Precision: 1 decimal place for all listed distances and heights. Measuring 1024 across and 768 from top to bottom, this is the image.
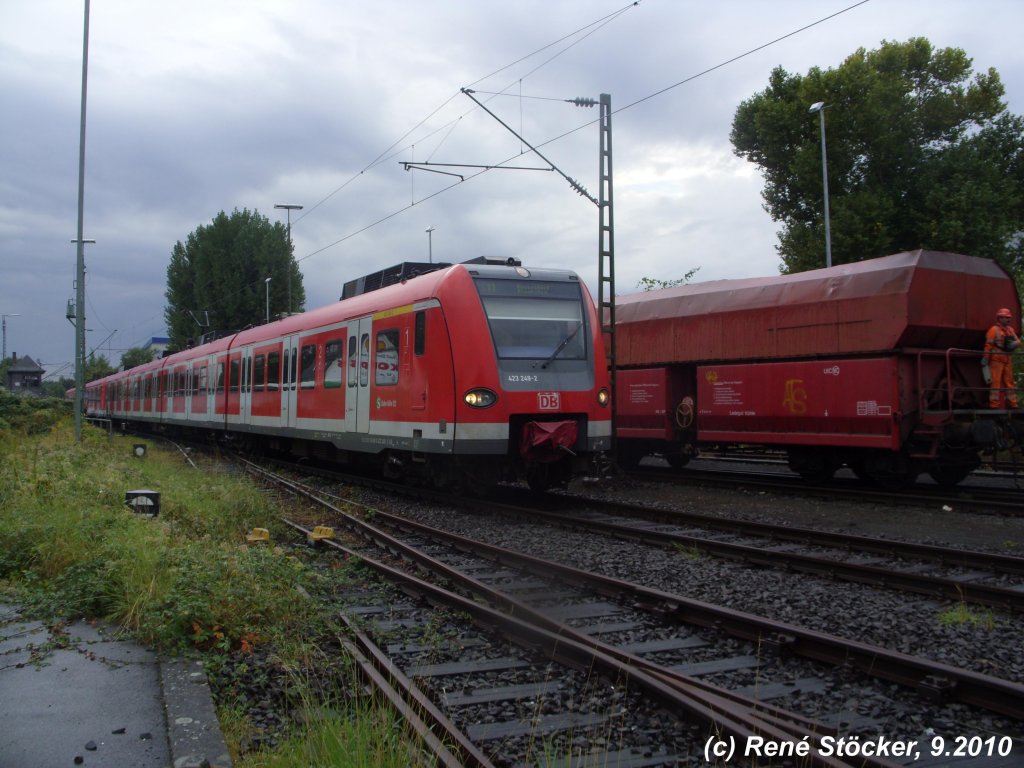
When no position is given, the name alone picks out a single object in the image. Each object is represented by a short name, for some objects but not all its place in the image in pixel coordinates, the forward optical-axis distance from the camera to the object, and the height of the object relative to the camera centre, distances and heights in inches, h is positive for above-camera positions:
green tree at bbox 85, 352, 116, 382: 3122.5 +228.1
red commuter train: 411.8 +22.6
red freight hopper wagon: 471.2 +29.4
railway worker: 480.7 +30.8
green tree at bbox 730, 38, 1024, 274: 1059.3 +341.6
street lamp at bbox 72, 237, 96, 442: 808.0 +97.3
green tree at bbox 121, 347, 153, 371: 3260.3 +258.3
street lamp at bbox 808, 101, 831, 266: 952.9 +293.7
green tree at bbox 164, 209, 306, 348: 2231.8 +389.6
